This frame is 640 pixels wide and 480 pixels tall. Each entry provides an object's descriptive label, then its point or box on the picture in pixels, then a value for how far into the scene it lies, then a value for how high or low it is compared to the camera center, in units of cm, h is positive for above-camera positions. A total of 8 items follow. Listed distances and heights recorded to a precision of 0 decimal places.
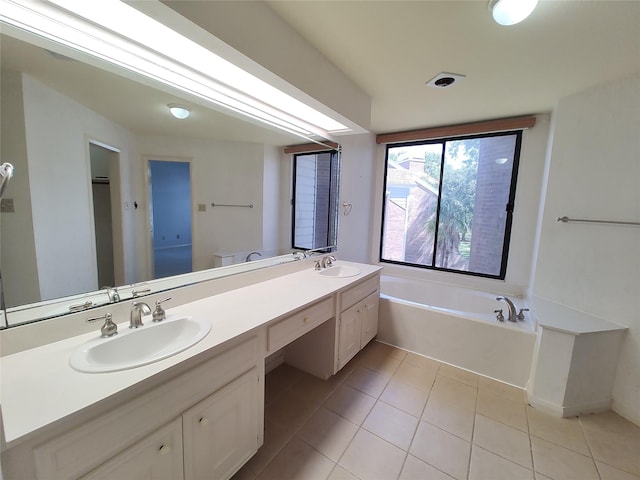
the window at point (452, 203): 277 +17
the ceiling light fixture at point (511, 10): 108 +90
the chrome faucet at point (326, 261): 238 -46
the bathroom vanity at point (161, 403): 65 -62
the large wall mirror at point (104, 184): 89 +10
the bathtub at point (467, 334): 198 -99
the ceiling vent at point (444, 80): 175 +96
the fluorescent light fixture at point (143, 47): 88 +66
